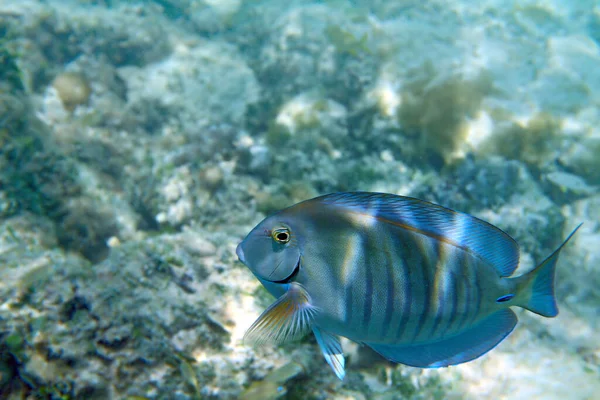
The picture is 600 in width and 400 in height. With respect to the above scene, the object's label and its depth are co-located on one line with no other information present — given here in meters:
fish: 1.19
